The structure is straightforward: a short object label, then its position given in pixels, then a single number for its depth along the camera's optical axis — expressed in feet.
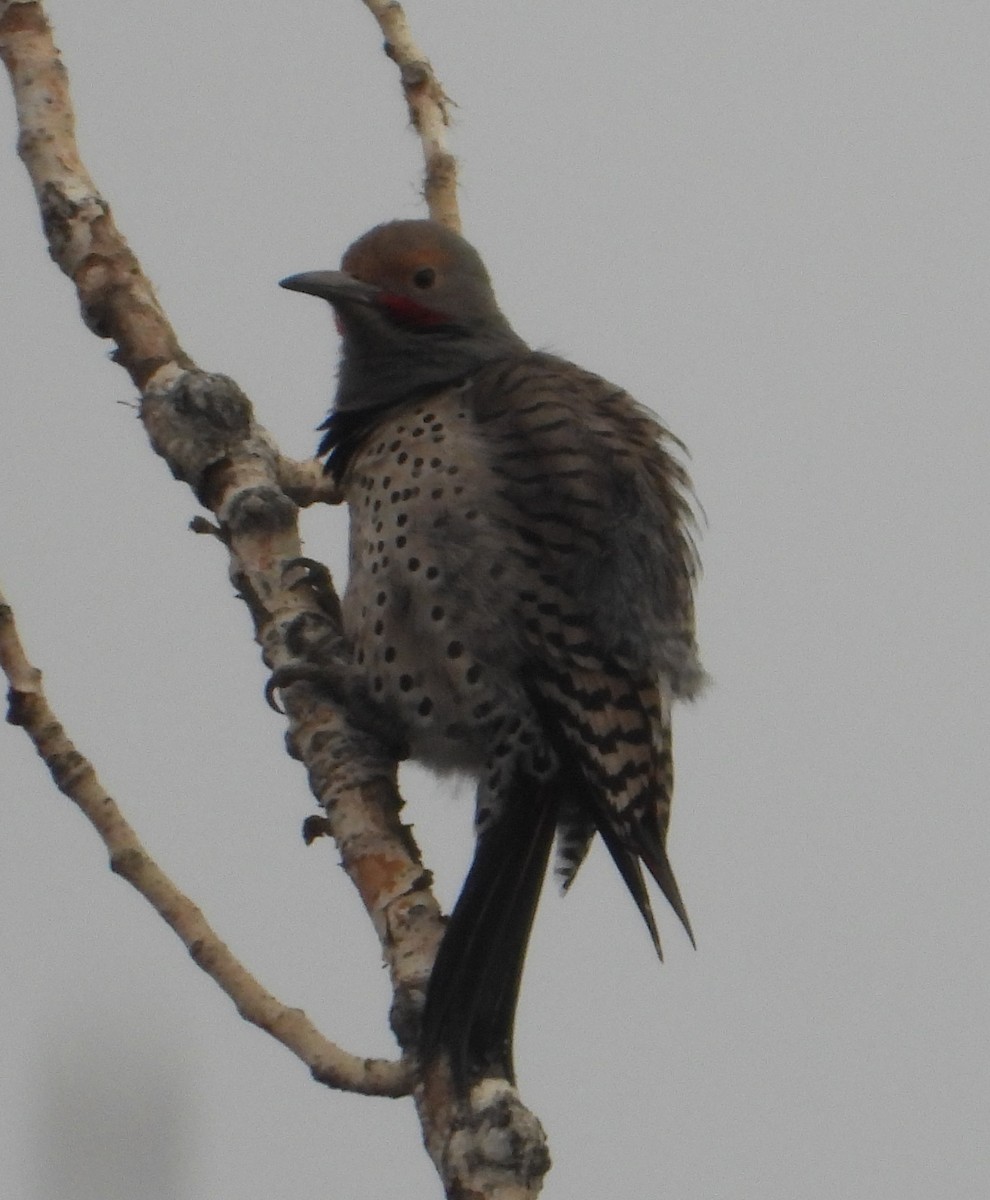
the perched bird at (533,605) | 24.35
